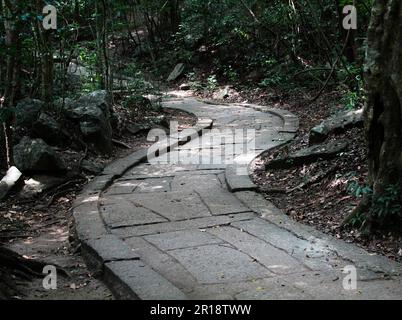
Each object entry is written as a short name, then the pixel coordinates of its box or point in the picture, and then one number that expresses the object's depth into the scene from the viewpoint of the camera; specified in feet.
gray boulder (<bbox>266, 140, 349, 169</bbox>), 22.40
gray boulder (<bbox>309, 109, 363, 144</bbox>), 24.61
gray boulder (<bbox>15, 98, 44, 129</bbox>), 26.55
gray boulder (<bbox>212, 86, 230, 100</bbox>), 49.32
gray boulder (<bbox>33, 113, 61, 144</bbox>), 26.33
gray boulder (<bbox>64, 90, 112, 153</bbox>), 27.66
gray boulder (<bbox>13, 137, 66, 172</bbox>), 22.56
